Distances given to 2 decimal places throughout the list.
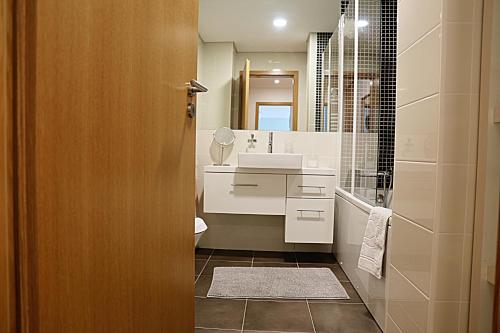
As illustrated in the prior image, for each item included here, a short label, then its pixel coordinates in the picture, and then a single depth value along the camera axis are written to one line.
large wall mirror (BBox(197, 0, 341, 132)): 3.23
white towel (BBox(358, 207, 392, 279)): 1.69
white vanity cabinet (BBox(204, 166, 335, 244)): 2.75
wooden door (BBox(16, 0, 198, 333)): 0.49
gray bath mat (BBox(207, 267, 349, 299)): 2.18
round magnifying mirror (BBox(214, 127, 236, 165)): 3.21
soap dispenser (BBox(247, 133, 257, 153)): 3.24
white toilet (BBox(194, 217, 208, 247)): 2.31
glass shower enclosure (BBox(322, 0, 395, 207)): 2.13
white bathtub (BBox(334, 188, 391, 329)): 1.81
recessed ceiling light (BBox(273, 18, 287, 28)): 3.22
